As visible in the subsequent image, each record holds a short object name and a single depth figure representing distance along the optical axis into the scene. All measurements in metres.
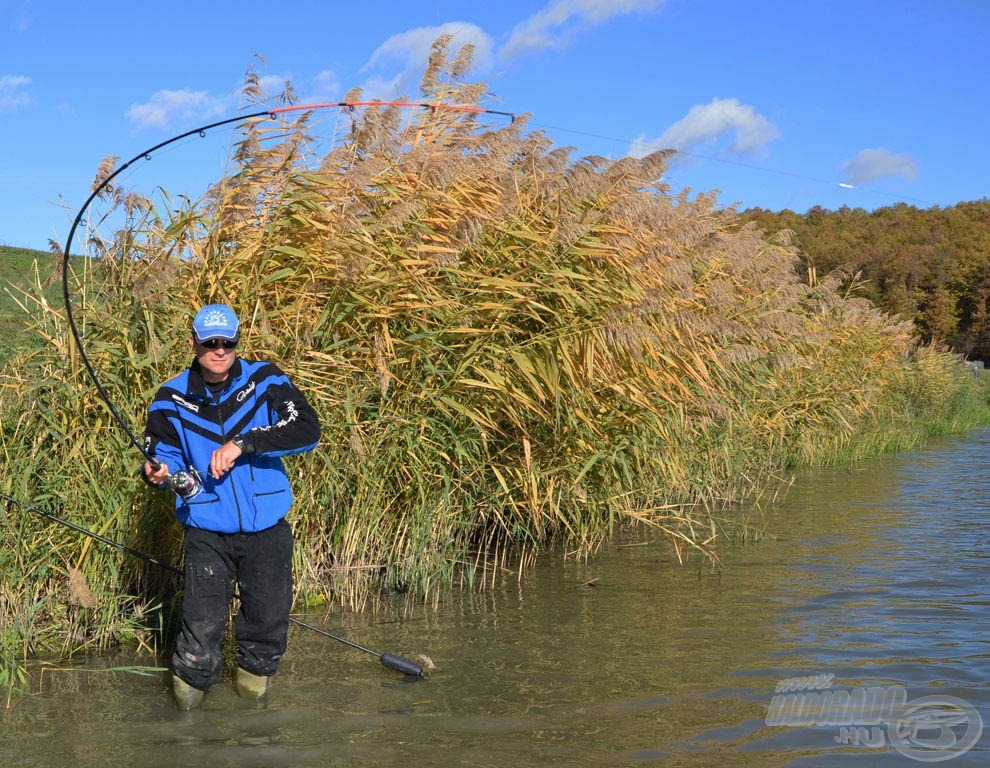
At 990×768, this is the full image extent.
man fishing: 4.50
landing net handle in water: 4.98
